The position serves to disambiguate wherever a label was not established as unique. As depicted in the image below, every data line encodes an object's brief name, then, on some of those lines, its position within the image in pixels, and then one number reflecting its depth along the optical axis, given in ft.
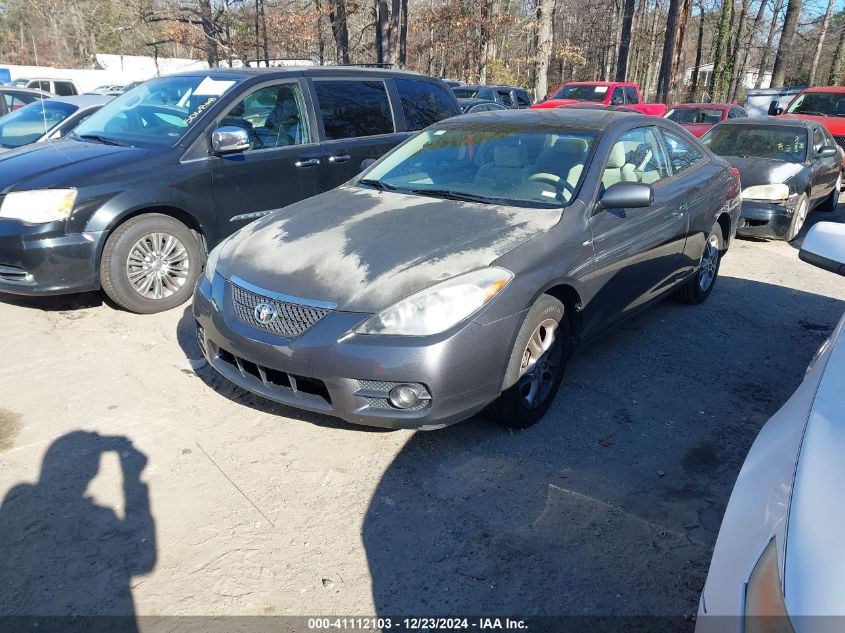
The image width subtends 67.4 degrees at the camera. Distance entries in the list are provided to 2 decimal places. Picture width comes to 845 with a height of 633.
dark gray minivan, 14.90
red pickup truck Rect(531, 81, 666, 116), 57.48
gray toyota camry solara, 9.63
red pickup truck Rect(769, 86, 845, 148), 42.50
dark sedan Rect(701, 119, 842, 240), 25.67
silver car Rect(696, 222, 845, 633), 4.26
